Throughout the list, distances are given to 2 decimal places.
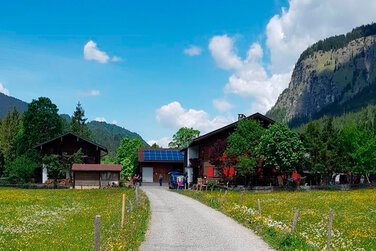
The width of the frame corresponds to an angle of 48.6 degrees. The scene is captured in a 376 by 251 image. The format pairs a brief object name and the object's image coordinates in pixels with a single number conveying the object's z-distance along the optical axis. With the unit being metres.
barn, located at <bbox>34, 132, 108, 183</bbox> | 67.25
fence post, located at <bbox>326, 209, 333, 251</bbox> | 14.15
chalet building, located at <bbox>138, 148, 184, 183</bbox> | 83.50
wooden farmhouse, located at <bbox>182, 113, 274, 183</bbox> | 62.75
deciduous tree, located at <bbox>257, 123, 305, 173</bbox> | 53.13
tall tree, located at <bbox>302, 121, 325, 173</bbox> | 63.91
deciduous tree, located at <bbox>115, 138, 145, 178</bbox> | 101.25
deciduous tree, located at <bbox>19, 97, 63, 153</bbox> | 74.94
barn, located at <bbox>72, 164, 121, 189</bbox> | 60.25
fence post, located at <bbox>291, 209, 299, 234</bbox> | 17.19
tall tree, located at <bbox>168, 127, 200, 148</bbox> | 115.88
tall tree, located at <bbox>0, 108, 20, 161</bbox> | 97.12
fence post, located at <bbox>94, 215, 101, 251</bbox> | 11.65
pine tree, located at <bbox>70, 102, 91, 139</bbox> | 116.25
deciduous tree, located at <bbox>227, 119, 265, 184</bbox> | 53.91
